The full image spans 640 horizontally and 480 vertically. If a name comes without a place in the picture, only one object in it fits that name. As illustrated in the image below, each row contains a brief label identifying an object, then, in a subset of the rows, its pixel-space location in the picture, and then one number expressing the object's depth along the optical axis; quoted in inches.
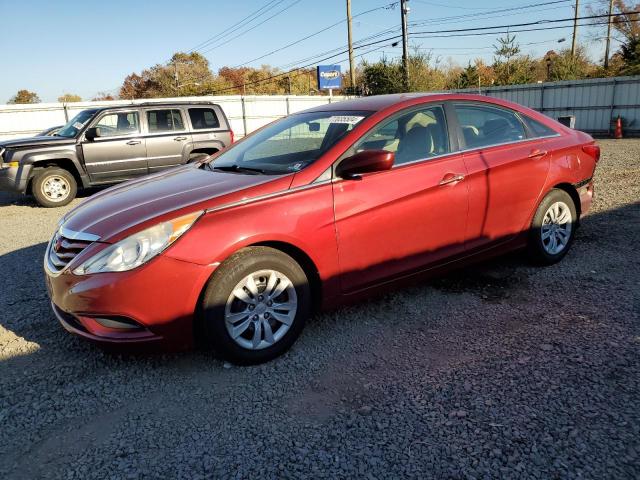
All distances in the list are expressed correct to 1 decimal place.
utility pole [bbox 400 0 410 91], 1035.3
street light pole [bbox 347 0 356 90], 1167.6
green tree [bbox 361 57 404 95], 1122.0
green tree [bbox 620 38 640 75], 1095.0
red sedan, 113.1
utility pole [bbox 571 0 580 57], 1613.9
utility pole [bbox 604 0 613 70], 1596.0
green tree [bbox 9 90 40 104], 2454.0
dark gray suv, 364.2
